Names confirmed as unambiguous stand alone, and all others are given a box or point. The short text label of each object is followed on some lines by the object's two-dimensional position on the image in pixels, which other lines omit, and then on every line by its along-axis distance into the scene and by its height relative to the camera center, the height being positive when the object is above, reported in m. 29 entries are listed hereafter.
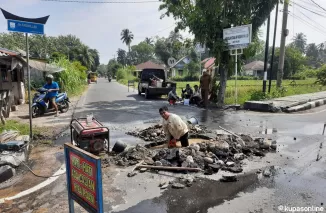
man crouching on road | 6.20 -1.09
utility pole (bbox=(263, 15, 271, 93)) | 14.78 +1.80
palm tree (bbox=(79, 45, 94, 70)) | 62.64 +6.03
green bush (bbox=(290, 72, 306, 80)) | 46.34 +1.15
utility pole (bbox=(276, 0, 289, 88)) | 18.27 +2.91
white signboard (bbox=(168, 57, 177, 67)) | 20.40 +1.62
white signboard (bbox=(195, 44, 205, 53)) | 15.11 +2.08
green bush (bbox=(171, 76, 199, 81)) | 51.45 +0.83
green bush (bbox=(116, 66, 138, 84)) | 58.85 +1.97
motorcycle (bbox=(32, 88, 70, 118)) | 11.17 -1.01
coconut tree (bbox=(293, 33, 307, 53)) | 108.12 +17.16
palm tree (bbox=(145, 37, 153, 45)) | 109.65 +17.15
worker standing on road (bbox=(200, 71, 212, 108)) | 14.05 -0.03
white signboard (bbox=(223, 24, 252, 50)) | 12.80 +2.33
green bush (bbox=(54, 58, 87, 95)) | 21.03 +0.23
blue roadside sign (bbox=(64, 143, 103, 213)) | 2.40 -0.96
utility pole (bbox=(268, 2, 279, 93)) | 15.89 +3.58
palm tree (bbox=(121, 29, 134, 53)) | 89.69 +15.44
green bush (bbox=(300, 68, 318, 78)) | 43.53 +1.84
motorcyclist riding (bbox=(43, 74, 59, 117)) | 10.83 -0.38
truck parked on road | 18.19 -0.09
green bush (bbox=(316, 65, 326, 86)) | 26.80 +0.81
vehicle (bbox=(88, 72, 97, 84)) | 56.94 +0.69
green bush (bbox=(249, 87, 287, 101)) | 15.20 -0.70
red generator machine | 5.74 -1.24
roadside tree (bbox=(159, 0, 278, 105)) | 13.48 +3.35
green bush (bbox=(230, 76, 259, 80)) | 56.22 +1.07
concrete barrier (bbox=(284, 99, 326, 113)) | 12.38 -1.13
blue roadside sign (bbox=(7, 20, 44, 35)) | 6.32 +1.32
